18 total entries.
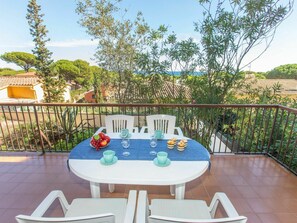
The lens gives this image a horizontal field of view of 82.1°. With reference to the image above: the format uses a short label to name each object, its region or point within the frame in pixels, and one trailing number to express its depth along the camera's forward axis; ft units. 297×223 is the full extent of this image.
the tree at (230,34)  9.31
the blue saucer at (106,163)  4.47
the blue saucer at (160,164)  4.42
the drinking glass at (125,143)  5.42
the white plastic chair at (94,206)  3.43
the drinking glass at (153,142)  5.51
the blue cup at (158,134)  6.00
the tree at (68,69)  67.41
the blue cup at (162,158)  4.41
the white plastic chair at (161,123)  7.54
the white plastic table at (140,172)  3.92
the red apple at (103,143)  5.34
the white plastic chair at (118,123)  7.62
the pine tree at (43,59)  35.42
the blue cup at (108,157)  4.47
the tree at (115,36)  15.15
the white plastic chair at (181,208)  3.39
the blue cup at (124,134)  5.83
